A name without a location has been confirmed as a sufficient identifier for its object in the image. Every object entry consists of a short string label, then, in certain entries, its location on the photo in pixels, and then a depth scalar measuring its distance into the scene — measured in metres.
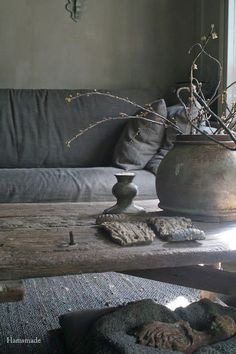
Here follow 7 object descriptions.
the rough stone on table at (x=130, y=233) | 0.96
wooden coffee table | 0.85
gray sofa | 2.99
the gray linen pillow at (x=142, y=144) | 2.76
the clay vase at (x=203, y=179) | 1.18
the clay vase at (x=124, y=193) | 1.28
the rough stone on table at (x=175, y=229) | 0.99
